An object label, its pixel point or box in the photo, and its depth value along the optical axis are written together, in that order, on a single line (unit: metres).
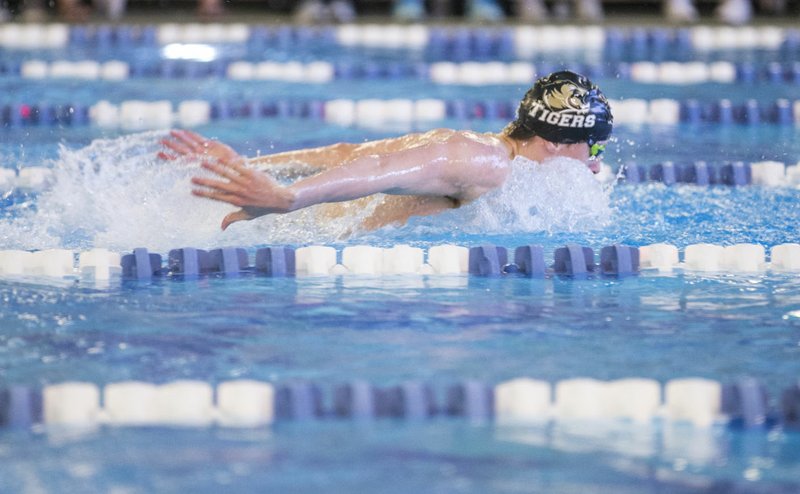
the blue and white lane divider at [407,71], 14.52
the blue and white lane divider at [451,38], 16.25
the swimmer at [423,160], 6.78
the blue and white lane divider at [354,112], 12.45
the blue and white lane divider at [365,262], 7.52
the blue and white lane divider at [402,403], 5.16
